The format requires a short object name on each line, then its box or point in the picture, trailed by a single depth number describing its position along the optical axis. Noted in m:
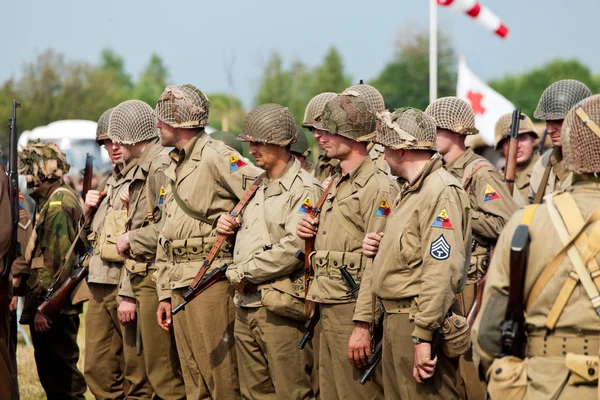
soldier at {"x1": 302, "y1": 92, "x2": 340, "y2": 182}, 16.53
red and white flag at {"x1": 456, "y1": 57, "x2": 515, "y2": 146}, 36.54
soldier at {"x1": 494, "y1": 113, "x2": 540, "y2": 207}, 22.16
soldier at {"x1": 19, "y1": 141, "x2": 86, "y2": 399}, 19.57
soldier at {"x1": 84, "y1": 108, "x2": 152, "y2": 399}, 17.79
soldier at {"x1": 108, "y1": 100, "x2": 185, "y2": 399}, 16.78
